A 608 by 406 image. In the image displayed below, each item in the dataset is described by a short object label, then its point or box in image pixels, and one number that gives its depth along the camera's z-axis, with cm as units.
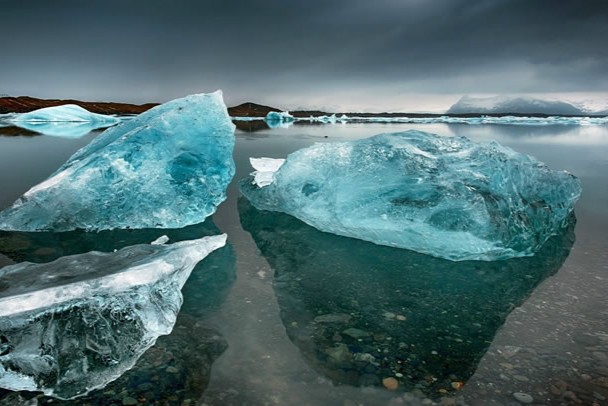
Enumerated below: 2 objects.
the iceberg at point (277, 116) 5909
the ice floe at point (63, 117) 4966
